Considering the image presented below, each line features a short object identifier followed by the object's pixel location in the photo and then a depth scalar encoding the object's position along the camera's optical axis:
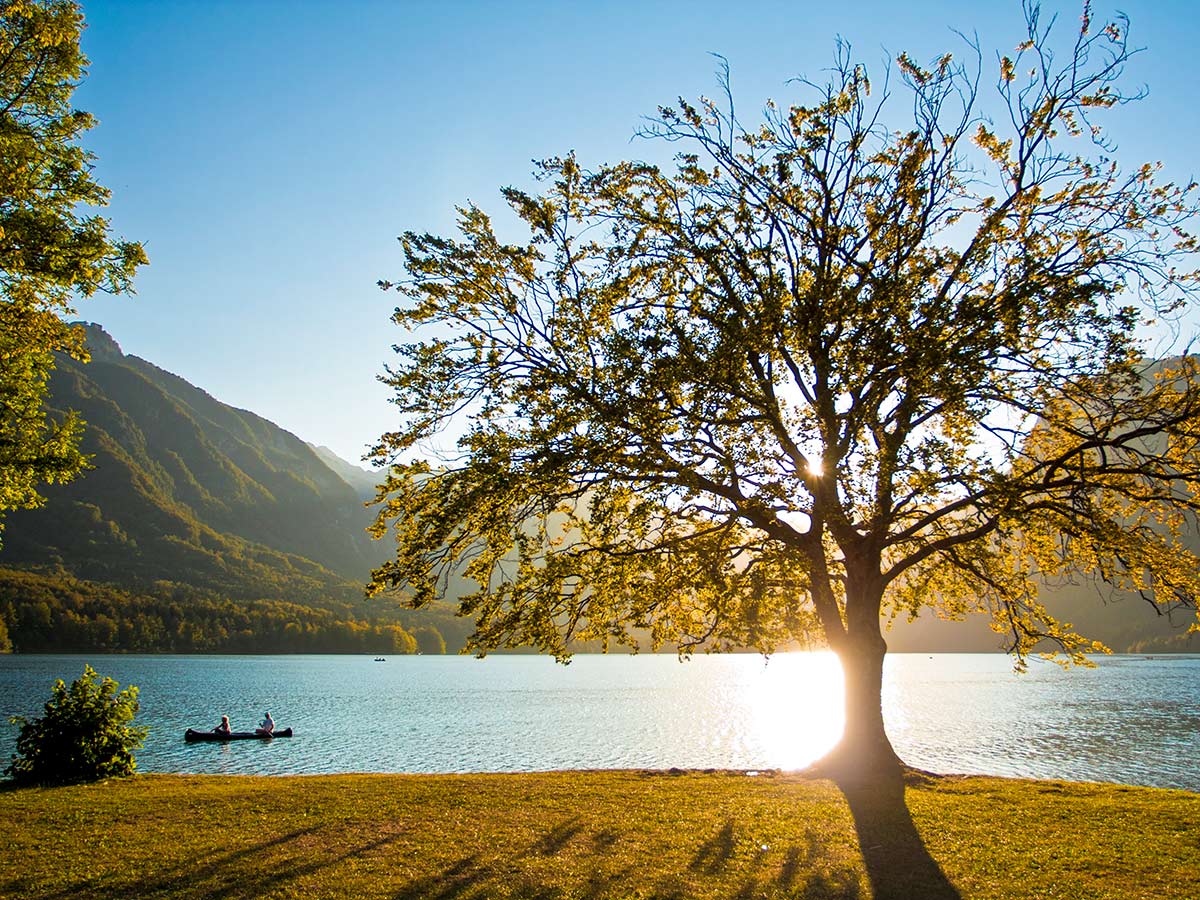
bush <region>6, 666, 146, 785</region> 20.55
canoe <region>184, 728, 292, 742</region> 46.59
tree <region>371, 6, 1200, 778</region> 17.70
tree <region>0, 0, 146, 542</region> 17.64
